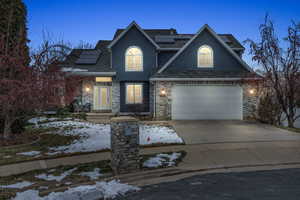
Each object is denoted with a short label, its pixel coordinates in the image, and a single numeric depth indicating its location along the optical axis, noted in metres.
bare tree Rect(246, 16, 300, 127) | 12.08
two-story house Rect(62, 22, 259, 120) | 14.08
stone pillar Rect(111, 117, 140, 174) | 5.03
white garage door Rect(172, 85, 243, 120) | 14.10
